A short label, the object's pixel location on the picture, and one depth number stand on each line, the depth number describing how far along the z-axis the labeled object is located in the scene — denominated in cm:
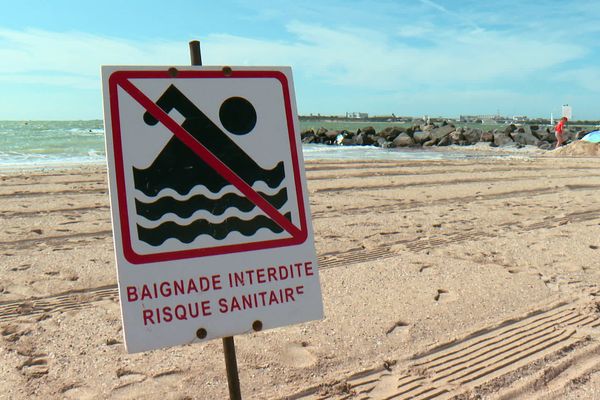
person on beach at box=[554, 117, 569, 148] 2418
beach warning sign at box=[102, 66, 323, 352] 184
